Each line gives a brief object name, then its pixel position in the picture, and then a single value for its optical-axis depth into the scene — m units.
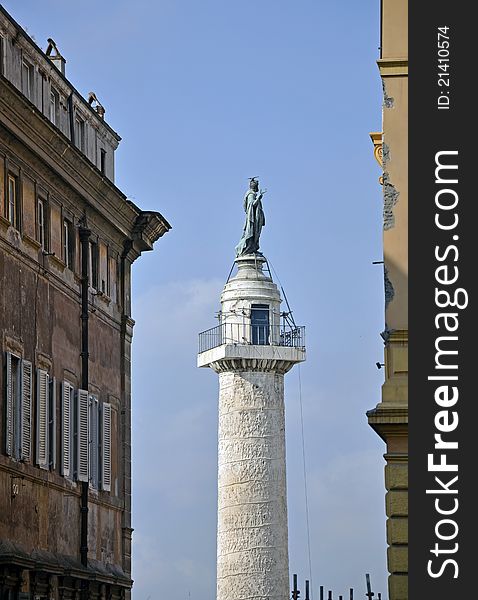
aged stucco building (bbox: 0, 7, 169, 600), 35.69
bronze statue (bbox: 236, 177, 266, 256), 78.25
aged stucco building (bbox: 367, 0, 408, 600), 24.28
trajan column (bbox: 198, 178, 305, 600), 70.06
